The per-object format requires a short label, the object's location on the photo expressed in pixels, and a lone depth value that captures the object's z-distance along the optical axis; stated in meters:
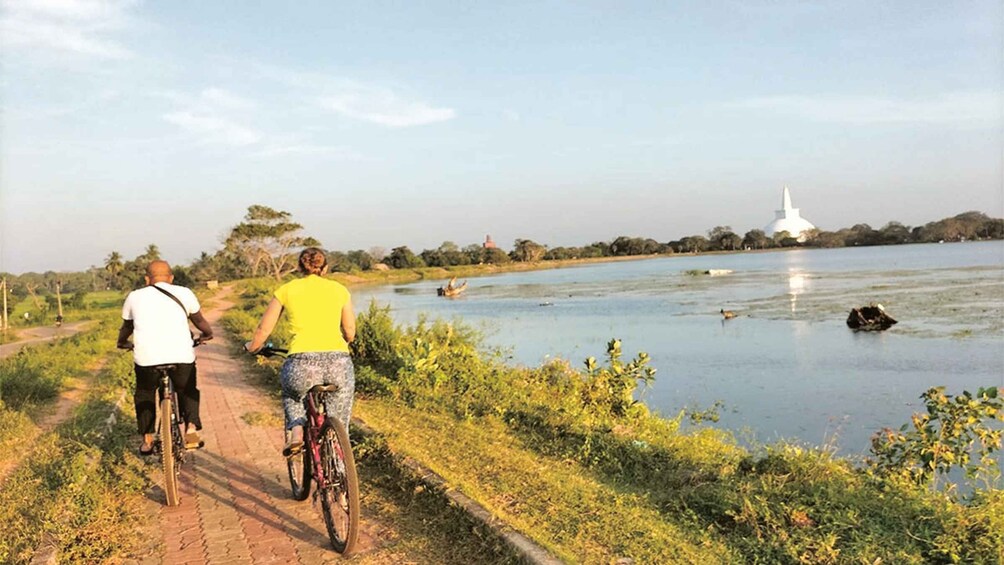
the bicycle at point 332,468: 3.59
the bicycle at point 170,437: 4.50
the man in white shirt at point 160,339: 4.58
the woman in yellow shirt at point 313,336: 4.02
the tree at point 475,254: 92.37
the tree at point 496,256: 93.19
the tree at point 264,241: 55.62
